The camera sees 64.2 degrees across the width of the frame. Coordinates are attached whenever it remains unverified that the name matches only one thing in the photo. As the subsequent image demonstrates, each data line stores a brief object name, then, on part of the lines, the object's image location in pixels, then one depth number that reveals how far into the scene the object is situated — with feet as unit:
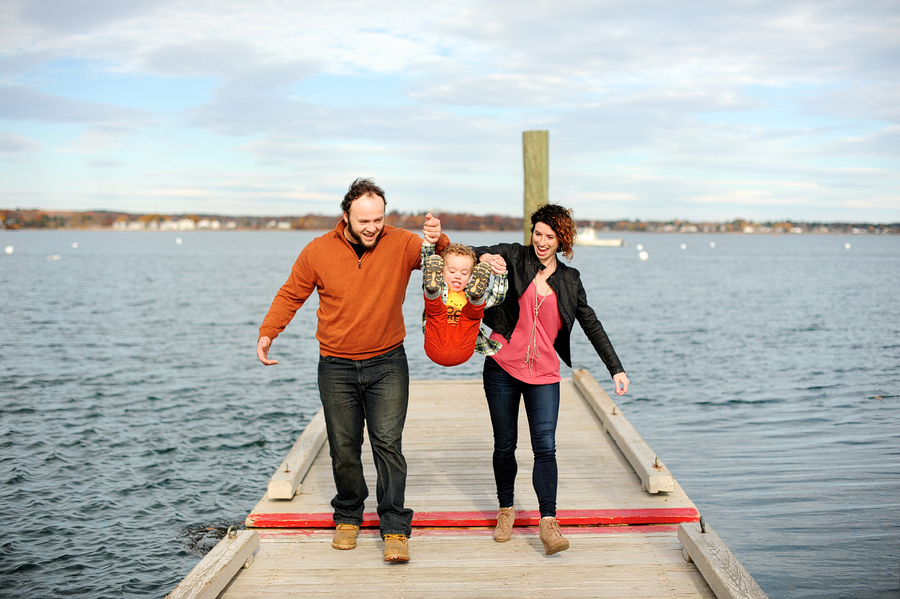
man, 13.89
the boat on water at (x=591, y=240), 430.20
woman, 14.20
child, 13.14
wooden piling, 27.96
